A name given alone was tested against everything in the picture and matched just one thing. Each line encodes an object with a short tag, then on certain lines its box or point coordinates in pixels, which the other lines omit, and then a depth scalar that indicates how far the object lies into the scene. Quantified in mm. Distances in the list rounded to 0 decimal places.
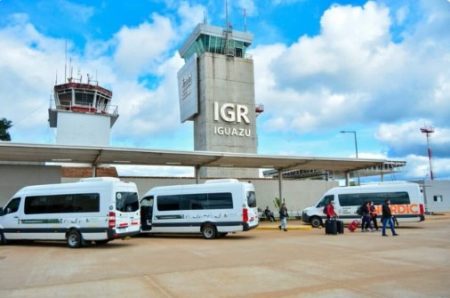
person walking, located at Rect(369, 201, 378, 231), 19969
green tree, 41531
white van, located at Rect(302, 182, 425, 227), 21812
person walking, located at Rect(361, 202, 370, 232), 19984
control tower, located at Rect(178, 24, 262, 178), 49562
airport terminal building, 24328
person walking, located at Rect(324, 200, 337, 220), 20041
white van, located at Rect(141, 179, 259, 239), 17391
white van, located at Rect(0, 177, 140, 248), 14898
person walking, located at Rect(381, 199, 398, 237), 17062
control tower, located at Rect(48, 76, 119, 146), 42062
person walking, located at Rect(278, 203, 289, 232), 21161
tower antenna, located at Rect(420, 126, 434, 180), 65344
